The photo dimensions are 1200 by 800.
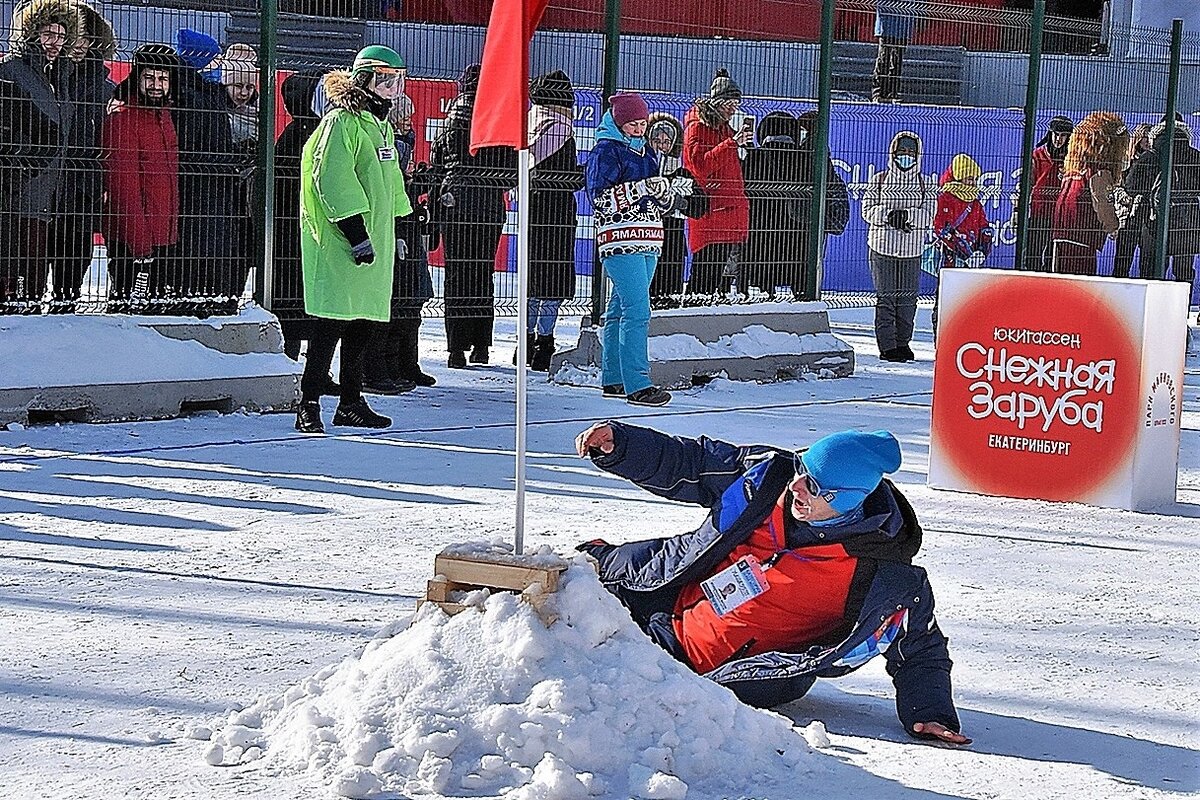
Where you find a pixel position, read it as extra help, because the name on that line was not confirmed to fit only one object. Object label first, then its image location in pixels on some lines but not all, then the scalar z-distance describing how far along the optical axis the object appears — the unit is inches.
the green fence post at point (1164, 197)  660.1
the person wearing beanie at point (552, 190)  461.7
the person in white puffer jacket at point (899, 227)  551.8
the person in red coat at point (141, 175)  388.2
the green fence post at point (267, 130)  407.5
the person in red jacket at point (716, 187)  490.0
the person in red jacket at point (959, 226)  561.6
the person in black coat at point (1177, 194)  659.4
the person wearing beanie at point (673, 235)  478.3
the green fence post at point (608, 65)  469.4
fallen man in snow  184.9
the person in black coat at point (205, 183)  398.0
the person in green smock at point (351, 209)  352.2
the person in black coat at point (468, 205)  450.9
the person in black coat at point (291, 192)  422.3
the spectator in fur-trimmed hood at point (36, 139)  373.7
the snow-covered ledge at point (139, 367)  370.9
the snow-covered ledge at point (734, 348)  466.6
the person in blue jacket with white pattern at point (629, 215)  418.9
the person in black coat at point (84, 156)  380.5
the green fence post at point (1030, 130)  579.5
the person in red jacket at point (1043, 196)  599.8
